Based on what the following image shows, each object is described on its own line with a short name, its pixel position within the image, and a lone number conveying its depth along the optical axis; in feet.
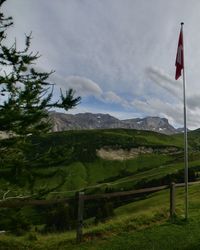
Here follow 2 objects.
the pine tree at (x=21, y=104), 21.02
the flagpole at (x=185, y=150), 27.50
